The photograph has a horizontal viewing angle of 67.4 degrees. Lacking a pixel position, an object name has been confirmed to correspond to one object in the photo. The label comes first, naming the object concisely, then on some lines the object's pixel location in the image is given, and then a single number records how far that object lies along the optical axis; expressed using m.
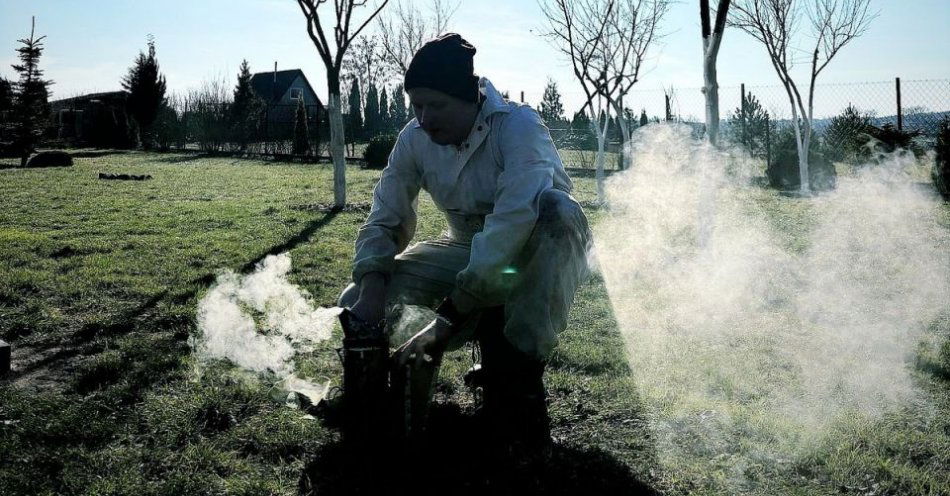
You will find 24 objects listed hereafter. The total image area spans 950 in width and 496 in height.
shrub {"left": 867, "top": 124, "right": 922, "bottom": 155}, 14.01
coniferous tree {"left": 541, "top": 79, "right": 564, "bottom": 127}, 23.73
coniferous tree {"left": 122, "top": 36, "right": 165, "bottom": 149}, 32.94
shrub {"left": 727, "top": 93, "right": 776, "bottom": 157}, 16.12
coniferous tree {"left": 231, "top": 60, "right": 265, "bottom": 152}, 25.38
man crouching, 2.23
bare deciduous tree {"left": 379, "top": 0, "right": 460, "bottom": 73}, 19.53
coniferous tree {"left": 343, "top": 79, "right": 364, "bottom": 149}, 23.04
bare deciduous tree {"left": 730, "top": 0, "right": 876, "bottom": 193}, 12.56
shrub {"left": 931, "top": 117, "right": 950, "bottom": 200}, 10.44
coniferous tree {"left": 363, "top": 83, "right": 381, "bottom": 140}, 31.72
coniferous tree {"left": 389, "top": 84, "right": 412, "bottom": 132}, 34.38
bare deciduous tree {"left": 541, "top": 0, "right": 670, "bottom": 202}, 11.54
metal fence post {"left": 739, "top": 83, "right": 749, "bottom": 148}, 15.89
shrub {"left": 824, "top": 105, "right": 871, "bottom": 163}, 14.39
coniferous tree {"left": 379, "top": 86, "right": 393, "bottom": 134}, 31.73
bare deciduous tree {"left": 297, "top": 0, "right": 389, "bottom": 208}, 9.61
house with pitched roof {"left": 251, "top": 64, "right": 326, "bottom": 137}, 44.01
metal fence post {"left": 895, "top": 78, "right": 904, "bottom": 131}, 13.93
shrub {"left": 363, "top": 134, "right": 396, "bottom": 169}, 18.53
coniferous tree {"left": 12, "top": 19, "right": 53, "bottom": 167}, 20.38
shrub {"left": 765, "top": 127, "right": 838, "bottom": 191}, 13.45
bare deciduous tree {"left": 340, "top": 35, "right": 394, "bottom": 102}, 30.45
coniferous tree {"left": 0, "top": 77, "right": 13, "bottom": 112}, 22.37
